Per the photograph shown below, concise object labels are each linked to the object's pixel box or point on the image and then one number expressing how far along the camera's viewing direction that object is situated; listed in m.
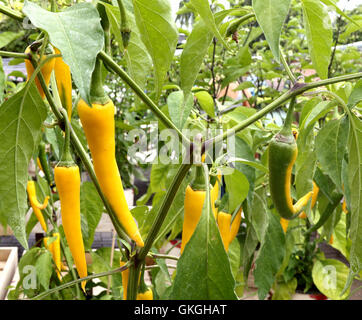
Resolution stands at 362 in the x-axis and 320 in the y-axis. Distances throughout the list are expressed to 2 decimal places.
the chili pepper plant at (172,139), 0.30
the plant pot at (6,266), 0.95
